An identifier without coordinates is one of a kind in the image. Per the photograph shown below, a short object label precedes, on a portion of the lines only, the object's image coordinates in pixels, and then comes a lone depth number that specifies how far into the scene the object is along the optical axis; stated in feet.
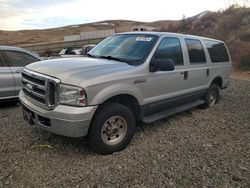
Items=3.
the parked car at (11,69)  14.26
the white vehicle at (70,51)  46.00
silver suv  8.15
